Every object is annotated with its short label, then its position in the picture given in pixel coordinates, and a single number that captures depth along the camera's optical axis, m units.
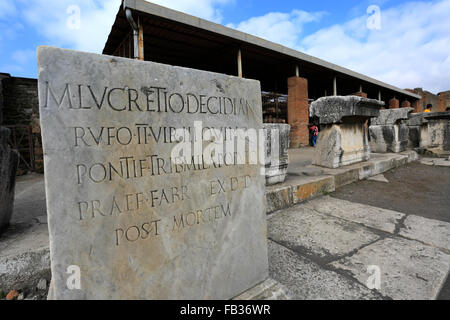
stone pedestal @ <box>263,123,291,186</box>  2.44
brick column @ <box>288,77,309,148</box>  8.41
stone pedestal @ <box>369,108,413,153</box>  4.93
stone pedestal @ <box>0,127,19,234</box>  1.35
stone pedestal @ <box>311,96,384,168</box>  3.21
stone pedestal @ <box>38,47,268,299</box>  0.73
